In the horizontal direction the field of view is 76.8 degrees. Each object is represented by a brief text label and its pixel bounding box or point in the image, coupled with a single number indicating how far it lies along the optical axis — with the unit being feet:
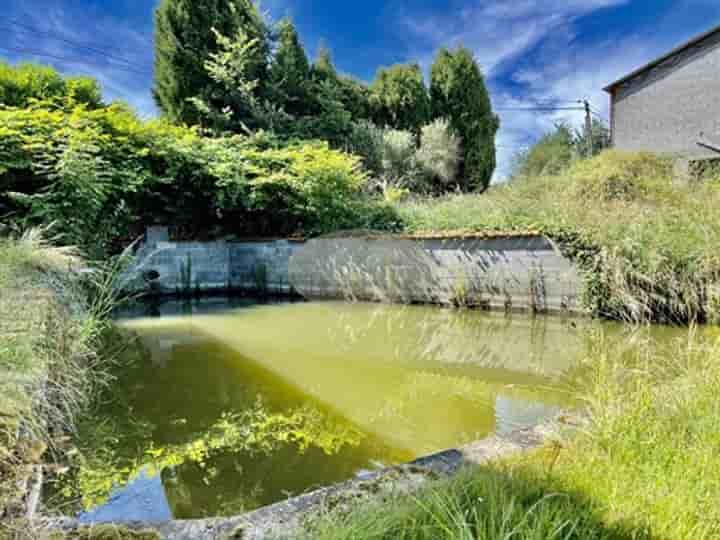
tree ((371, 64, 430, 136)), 51.16
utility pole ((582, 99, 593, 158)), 55.01
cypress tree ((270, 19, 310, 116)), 42.75
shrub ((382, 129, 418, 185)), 45.27
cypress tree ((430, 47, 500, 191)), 52.90
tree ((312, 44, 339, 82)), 47.21
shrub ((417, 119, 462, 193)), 47.80
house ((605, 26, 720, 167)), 36.63
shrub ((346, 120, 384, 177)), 45.21
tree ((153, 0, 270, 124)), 40.55
